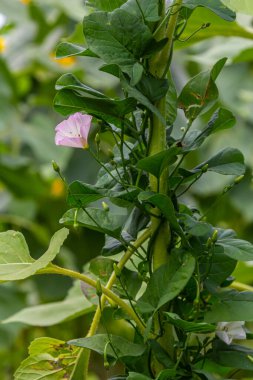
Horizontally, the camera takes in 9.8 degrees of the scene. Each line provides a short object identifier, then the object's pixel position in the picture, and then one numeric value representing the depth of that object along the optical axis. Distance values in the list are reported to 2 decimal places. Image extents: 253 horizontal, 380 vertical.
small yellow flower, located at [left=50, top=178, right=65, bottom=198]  2.76
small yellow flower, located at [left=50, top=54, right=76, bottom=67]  2.98
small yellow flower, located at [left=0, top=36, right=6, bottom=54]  3.20
